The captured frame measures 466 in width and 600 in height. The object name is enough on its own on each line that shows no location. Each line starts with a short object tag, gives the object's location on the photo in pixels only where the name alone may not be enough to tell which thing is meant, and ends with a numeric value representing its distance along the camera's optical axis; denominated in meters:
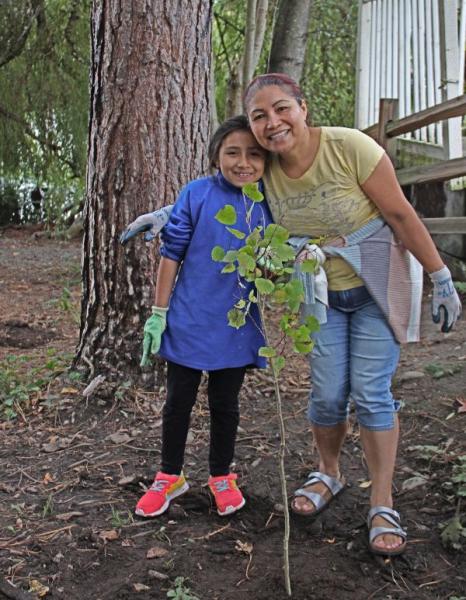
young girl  2.77
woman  2.61
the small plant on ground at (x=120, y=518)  2.93
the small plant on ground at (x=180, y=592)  2.48
